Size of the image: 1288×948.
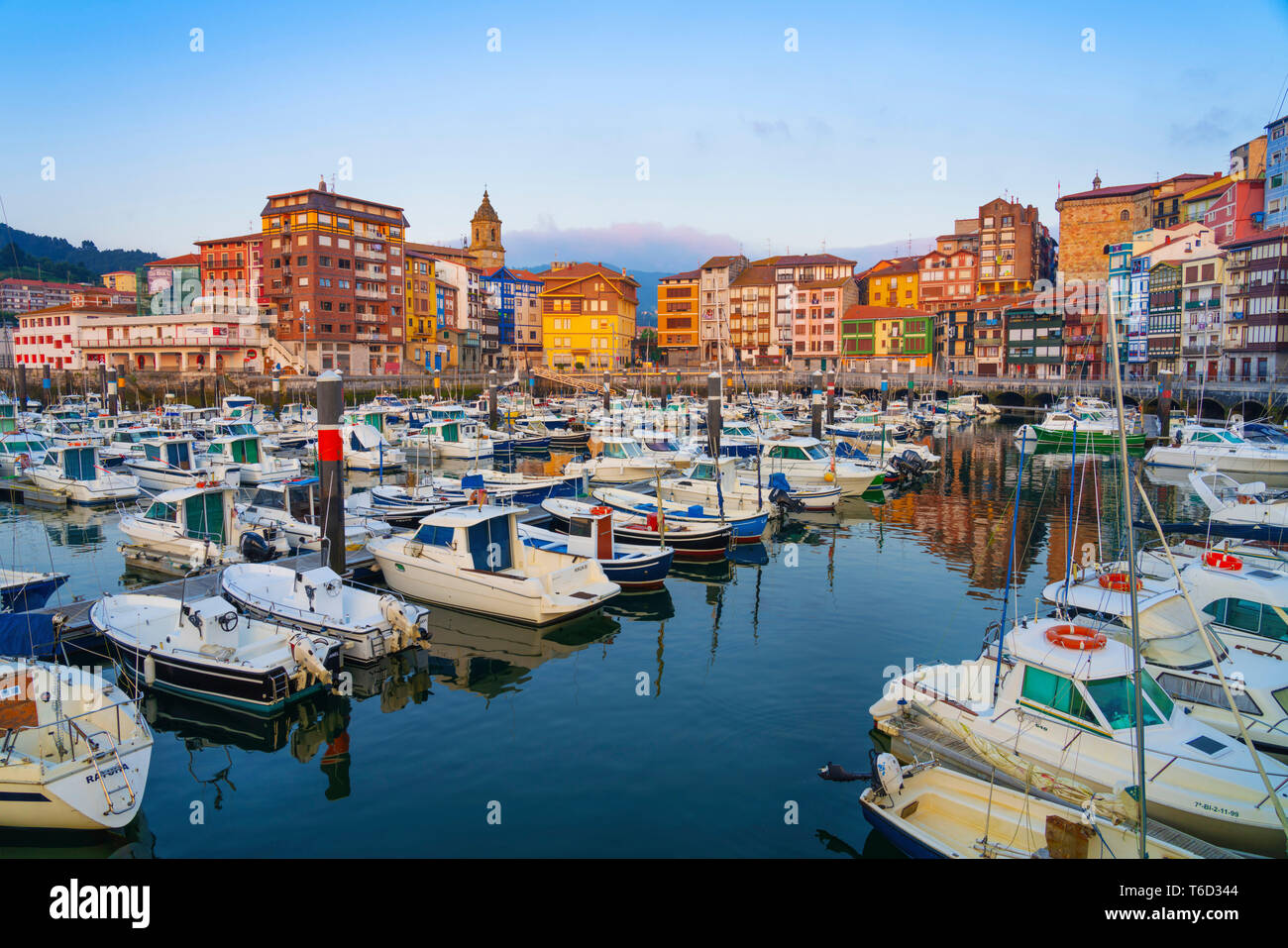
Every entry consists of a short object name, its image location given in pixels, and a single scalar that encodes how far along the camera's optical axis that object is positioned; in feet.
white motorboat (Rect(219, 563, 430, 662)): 56.03
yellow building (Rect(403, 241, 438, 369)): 342.56
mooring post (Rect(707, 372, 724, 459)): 128.57
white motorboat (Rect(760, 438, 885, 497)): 121.60
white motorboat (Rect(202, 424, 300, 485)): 127.95
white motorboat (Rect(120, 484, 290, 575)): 80.18
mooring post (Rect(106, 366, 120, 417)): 217.50
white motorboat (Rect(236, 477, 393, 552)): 81.46
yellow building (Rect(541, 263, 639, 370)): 340.80
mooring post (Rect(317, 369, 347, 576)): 67.26
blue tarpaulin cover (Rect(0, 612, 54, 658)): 50.75
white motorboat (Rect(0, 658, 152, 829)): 34.99
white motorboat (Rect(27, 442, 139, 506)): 116.98
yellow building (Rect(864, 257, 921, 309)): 371.76
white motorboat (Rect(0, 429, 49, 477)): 130.21
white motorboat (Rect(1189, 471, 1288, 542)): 79.15
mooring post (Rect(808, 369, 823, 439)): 166.20
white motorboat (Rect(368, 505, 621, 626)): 64.03
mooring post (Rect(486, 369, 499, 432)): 196.02
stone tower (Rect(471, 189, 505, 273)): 474.49
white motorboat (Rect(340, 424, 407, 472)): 158.92
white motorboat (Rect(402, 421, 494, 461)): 168.25
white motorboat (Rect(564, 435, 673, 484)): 131.44
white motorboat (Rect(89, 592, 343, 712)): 48.78
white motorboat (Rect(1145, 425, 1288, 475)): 138.00
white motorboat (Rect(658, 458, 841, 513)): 106.42
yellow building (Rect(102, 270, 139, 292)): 408.67
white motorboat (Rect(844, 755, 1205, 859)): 29.30
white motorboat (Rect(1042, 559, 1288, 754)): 43.39
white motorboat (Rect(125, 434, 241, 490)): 129.08
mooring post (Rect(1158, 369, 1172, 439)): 177.68
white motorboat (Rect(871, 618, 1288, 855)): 34.01
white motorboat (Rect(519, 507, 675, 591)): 71.92
